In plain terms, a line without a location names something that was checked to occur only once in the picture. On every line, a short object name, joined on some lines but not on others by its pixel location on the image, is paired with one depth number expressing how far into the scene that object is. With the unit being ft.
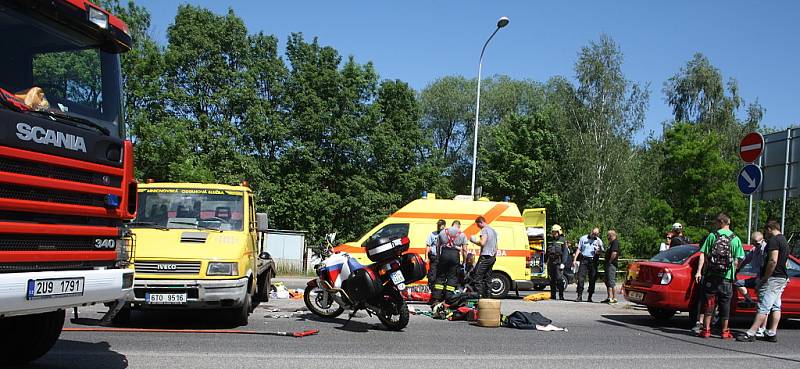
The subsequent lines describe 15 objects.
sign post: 42.65
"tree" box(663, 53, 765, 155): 162.40
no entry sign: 43.32
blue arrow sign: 42.33
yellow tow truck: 30.78
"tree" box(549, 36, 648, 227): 130.62
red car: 38.19
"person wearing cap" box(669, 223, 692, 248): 54.60
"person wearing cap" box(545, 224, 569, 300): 55.21
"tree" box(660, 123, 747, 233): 134.92
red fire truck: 17.07
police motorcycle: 33.86
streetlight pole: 86.48
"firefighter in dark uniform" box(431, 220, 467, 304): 45.98
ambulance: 55.42
